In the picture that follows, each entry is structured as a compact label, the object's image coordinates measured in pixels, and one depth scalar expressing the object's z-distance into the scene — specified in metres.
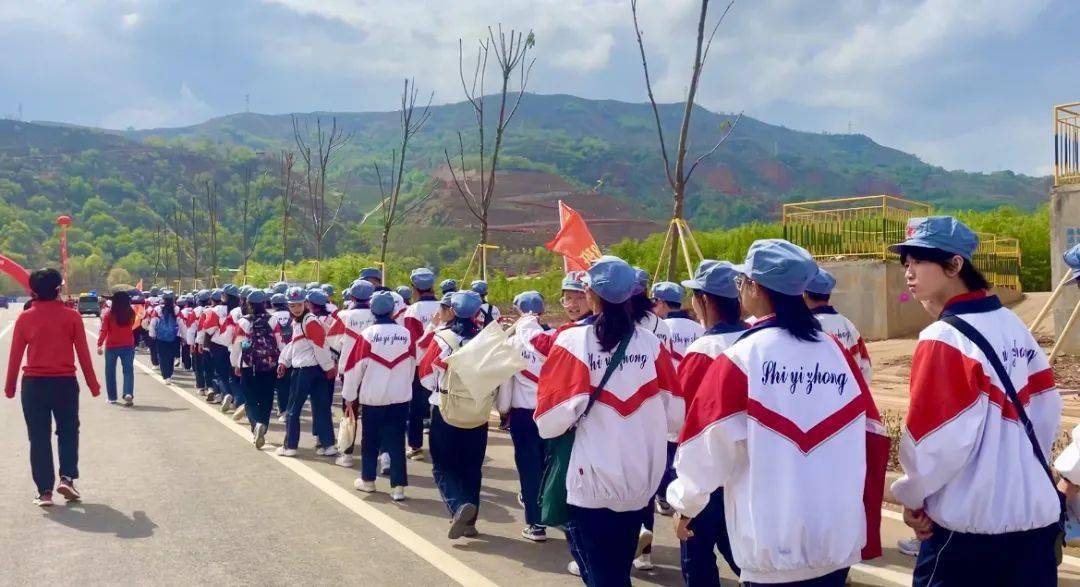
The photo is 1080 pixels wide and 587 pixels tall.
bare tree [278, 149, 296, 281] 36.47
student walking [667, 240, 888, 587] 2.97
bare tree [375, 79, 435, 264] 26.75
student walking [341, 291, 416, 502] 8.23
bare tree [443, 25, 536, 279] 20.03
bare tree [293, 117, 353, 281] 32.75
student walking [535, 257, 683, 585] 4.17
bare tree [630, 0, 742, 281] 14.00
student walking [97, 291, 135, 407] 15.12
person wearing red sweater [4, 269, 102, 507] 7.80
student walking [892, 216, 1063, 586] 3.04
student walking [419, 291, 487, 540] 6.70
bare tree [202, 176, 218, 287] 49.24
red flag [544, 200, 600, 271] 13.05
